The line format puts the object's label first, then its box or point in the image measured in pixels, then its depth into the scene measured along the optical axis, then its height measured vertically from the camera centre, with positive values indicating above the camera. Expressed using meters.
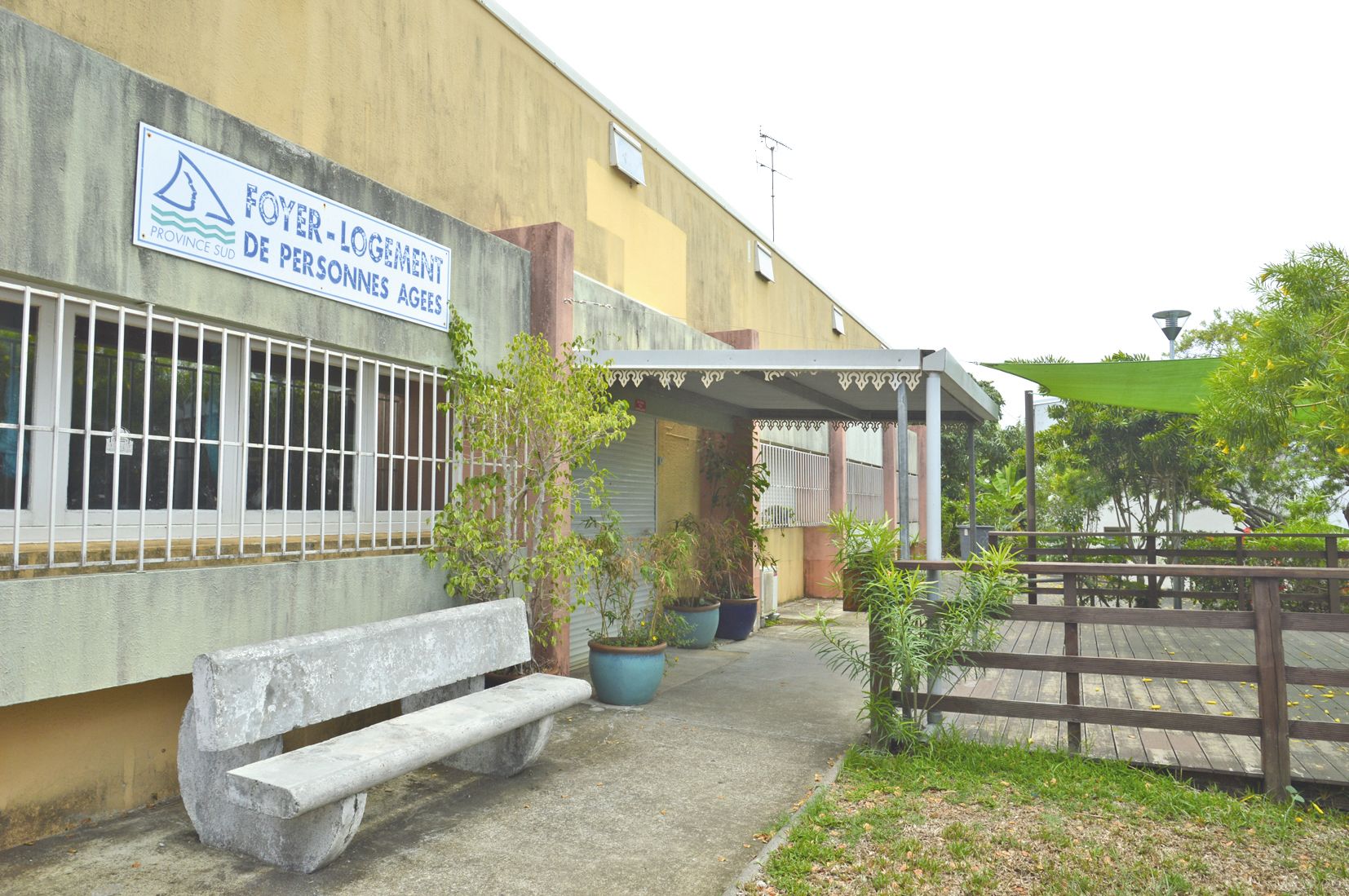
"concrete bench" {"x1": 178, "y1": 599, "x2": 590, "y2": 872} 3.42 -1.04
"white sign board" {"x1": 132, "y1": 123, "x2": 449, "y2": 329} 4.00 +1.33
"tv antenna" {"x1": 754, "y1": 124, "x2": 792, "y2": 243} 15.94 +5.87
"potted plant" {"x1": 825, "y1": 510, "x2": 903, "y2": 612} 5.34 -0.34
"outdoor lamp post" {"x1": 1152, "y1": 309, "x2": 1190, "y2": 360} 11.88 +2.25
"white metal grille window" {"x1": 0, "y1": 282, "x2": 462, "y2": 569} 3.70 +0.26
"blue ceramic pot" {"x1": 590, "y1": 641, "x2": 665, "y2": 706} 6.41 -1.27
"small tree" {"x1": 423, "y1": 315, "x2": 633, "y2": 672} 5.72 +0.17
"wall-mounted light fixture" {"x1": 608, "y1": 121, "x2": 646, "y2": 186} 8.80 +3.35
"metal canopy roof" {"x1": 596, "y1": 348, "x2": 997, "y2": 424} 6.04 +0.90
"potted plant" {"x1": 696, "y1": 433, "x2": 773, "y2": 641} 9.00 -0.44
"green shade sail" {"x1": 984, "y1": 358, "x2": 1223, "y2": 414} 8.28 +1.06
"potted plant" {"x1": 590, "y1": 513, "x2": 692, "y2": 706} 6.43 -0.95
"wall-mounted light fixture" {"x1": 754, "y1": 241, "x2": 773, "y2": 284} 12.96 +3.35
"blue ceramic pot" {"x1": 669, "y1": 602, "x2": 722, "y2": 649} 8.84 -1.29
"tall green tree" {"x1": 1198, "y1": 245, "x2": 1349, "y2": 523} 6.75 +0.99
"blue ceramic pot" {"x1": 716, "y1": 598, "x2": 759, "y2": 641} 9.55 -1.33
